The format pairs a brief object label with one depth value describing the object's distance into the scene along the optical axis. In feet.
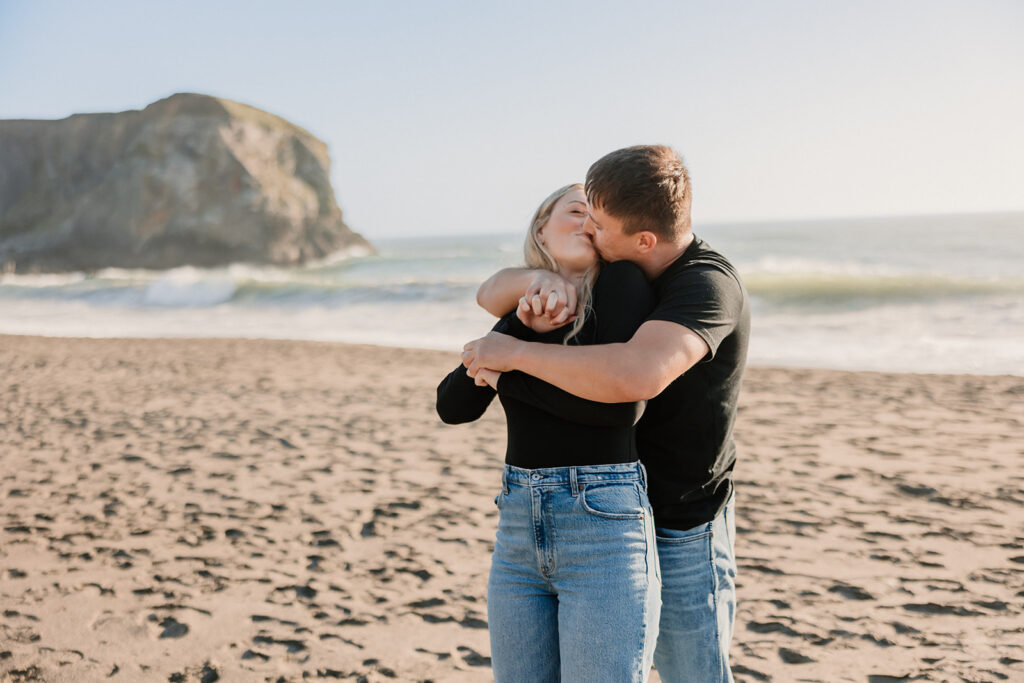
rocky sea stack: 142.10
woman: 5.06
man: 4.99
